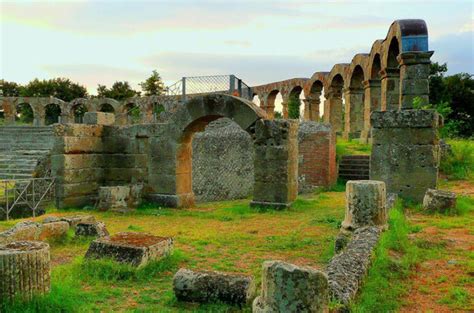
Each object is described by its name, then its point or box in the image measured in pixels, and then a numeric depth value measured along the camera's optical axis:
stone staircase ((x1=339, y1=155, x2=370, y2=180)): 15.46
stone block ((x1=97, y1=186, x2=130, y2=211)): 10.95
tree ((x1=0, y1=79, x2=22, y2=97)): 52.19
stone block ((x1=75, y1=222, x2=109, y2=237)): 7.68
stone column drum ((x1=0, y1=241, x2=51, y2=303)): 4.19
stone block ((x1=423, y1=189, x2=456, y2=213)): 8.30
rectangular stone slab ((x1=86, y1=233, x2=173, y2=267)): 5.67
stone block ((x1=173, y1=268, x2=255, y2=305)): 4.48
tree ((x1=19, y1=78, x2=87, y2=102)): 51.16
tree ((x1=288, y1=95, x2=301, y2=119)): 31.61
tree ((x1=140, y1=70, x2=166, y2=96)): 41.22
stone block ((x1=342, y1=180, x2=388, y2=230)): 6.40
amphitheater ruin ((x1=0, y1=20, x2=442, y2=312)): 6.41
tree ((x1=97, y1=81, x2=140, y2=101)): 49.62
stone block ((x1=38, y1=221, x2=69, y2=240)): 7.22
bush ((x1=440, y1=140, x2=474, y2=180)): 13.24
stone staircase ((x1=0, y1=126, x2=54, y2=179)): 21.19
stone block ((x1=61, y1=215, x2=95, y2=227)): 7.96
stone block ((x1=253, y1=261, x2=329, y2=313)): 3.35
